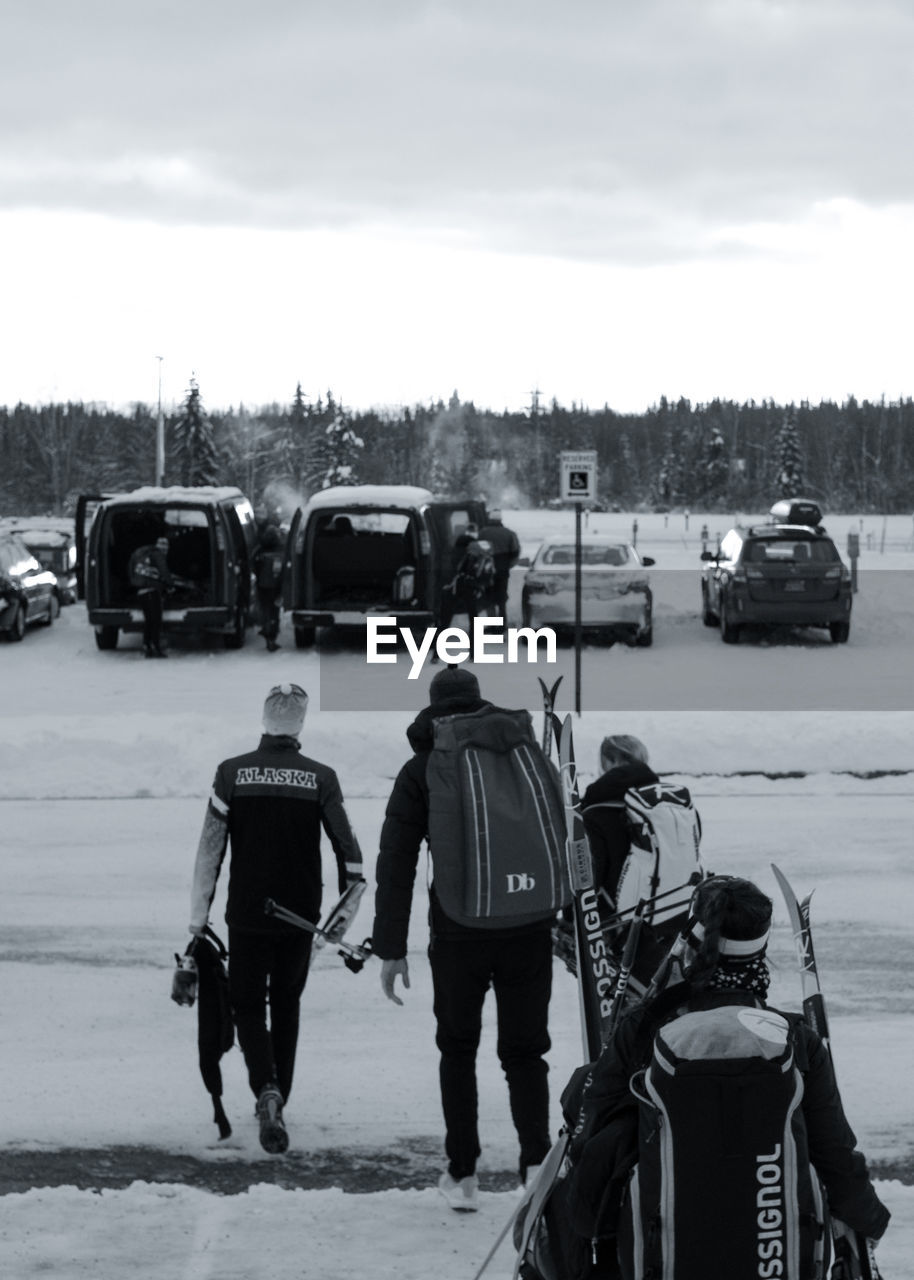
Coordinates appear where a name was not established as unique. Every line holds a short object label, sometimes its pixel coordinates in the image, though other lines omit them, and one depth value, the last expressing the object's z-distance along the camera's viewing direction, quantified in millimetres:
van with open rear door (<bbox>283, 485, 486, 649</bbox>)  20484
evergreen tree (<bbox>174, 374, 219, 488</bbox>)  88875
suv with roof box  22109
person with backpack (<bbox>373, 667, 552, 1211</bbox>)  5074
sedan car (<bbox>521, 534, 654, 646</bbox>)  21734
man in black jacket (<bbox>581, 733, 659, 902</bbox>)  5484
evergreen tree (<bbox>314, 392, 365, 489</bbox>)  103312
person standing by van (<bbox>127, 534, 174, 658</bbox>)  20375
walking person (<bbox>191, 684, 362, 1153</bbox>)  5699
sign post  14953
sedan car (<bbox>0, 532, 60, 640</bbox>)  22344
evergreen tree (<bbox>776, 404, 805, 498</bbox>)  119500
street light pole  50312
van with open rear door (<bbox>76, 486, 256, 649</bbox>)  20562
